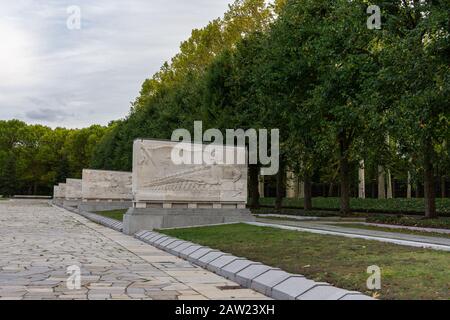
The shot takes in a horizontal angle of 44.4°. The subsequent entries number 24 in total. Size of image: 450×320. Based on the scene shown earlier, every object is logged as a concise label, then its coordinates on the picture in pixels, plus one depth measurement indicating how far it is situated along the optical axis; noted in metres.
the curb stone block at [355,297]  6.79
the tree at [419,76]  17.01
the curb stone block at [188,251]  13.04
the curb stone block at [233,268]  9.84
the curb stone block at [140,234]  18.81
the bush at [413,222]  18.98
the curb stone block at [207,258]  11.53
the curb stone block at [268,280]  8.39
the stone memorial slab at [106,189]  40.41
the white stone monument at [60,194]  61.96
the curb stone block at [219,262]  10.71
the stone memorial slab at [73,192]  55.44
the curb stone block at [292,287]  7.65
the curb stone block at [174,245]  14.55
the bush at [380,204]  29.89
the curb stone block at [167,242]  15.19
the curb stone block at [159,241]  15.98
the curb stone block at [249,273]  9.13
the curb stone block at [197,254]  12.29
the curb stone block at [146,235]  17.85
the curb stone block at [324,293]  7.05
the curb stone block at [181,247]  13.62
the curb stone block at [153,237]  16.92
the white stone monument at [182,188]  20.42
